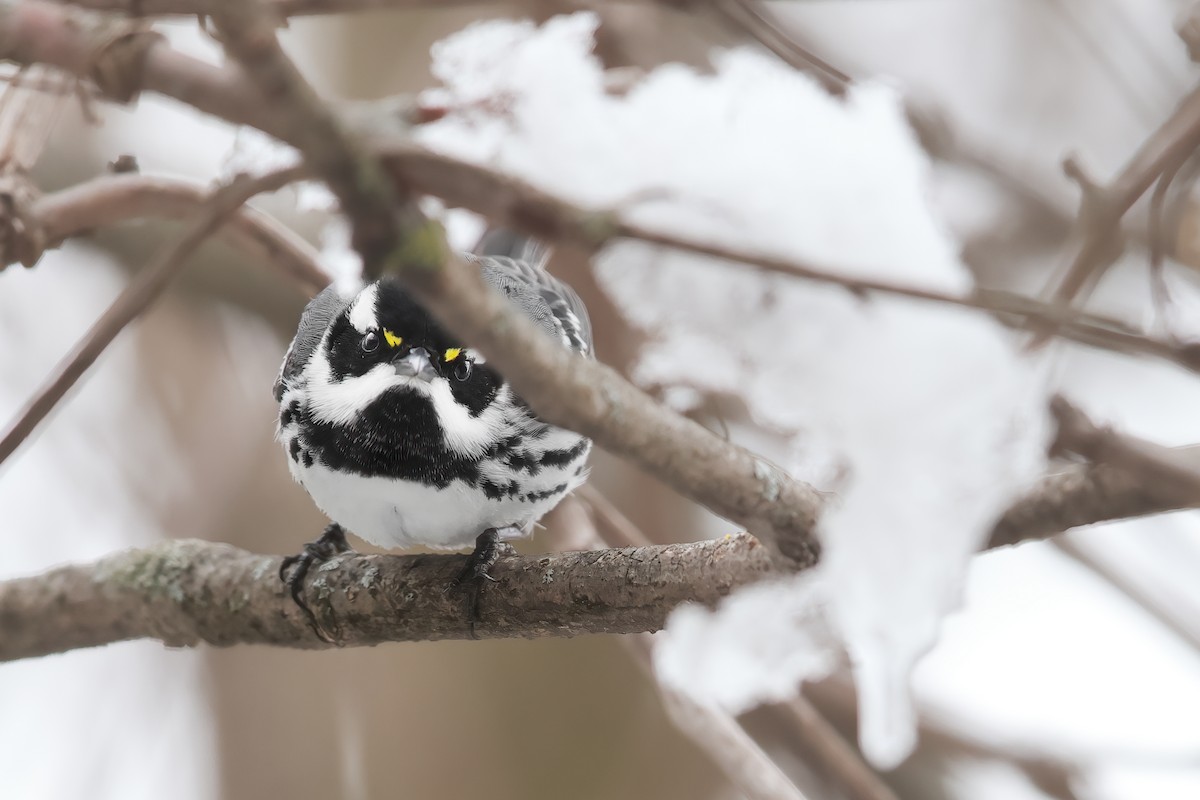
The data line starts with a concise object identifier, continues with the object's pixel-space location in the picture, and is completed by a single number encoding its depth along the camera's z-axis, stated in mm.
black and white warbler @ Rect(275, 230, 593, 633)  3745
